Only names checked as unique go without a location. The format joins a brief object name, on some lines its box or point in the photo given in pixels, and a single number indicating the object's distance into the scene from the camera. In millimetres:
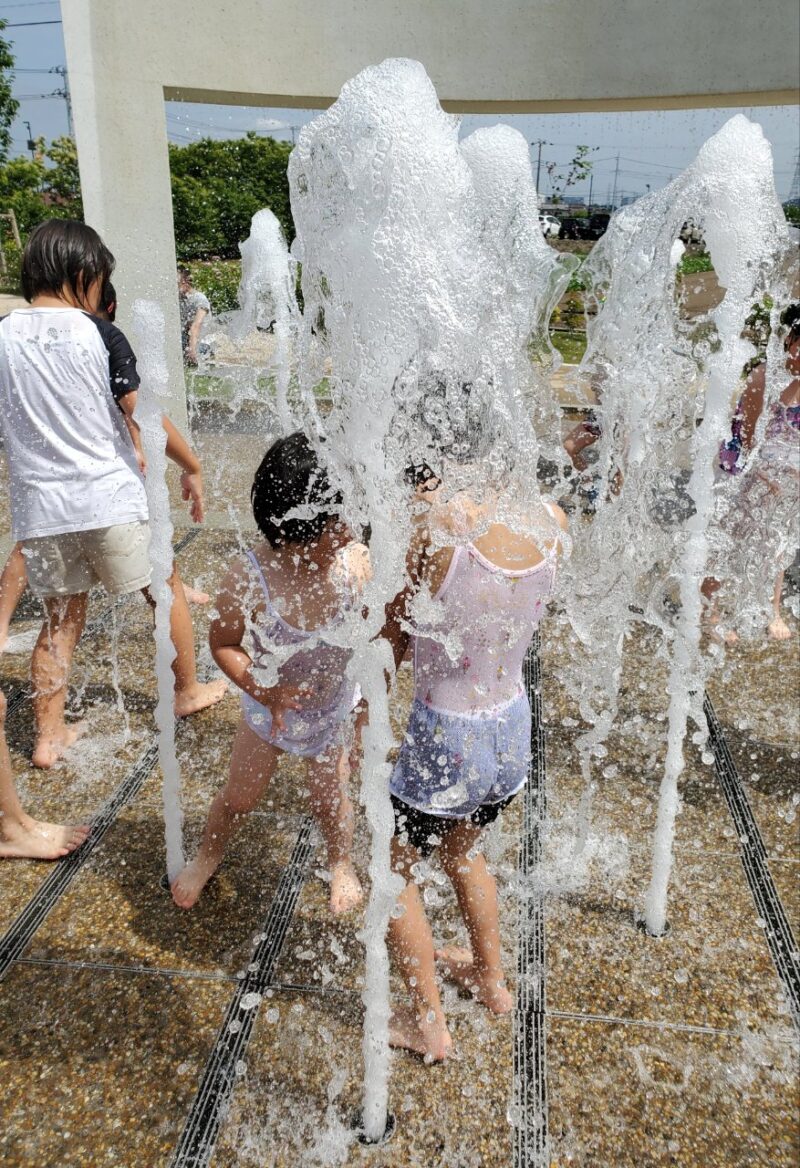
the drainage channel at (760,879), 2064
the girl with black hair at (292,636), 1715
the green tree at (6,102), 14008
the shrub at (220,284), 13445
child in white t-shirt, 2416
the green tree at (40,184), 19891
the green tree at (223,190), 15641
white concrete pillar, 6324
